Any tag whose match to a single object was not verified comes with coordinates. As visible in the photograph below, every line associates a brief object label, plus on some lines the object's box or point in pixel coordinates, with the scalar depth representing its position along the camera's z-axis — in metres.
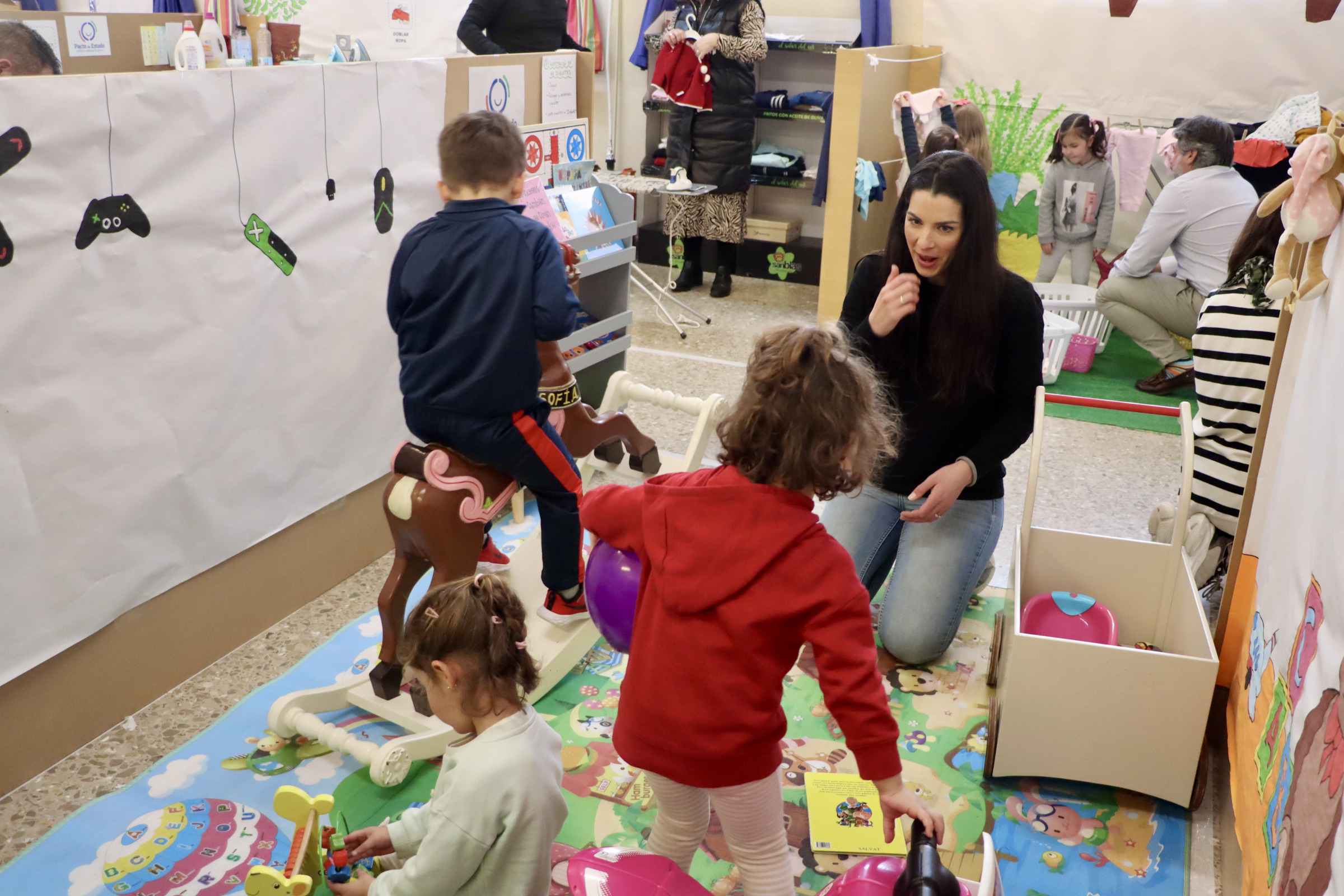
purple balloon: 1.76
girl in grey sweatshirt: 5.15
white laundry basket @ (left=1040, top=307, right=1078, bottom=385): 4.58
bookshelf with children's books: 3.41
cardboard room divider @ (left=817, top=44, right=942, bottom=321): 4.52
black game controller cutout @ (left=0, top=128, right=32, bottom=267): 1.87
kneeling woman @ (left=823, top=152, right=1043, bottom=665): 2.23
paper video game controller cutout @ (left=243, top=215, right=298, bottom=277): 2.40
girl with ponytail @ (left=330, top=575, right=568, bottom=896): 1.37
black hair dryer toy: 1.04
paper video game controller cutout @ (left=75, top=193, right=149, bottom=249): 2.03
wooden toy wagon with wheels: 1.95
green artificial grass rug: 4.34
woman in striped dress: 2.62
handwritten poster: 3.48
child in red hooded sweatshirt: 1.31
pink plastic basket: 4.83
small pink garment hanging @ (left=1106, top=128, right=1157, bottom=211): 5.32
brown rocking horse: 2.16
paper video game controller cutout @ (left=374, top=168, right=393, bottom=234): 2.79
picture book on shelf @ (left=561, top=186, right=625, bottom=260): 3.51
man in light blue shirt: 4.43
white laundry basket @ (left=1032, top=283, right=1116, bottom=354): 5.04
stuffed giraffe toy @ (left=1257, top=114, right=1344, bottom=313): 1.77
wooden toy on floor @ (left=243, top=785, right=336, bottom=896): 1.63
